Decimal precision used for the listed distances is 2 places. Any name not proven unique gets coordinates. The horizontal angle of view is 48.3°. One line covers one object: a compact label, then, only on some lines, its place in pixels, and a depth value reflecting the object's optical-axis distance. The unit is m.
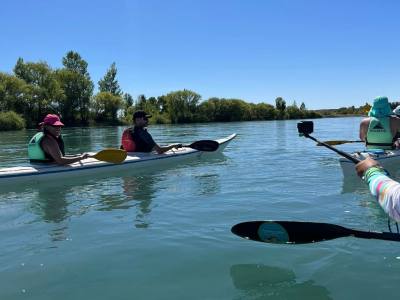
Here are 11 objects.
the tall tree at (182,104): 76.50
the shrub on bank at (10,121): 48.34
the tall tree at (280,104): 89.94
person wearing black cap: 11.34
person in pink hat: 8.77
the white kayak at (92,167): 8.79
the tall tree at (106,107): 67.06
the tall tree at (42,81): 59.28
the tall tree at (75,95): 63.06
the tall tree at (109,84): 81.06
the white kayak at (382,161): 8.68
